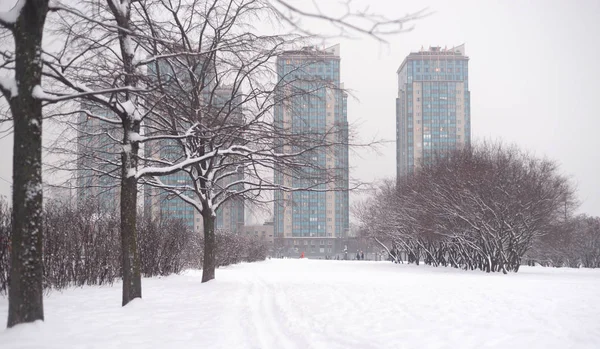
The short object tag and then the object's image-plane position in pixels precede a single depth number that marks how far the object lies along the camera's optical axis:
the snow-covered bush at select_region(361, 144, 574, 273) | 26.22
